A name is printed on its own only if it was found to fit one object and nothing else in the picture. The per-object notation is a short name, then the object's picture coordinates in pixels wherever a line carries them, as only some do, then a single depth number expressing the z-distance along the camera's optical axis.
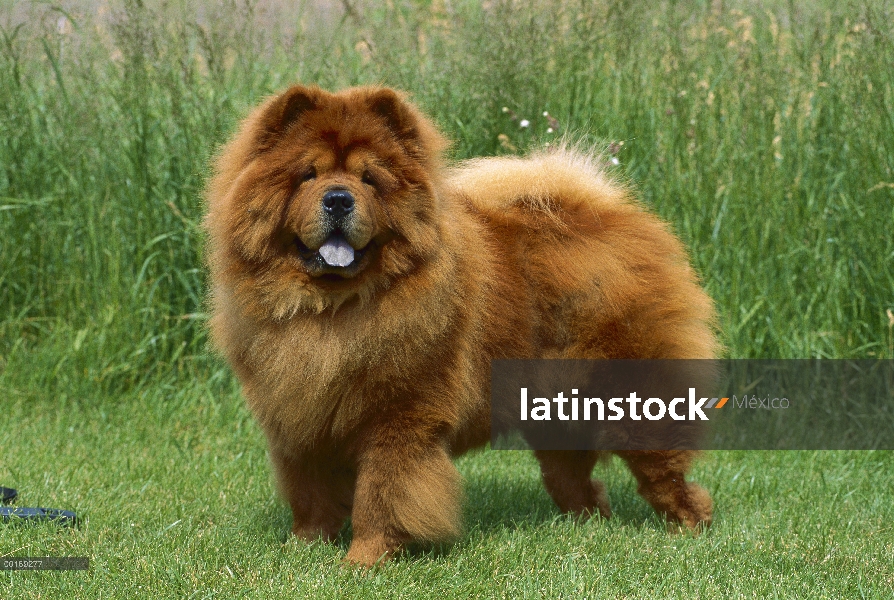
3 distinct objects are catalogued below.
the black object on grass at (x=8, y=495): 7.97
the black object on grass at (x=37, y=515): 7.16
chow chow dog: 6.26
